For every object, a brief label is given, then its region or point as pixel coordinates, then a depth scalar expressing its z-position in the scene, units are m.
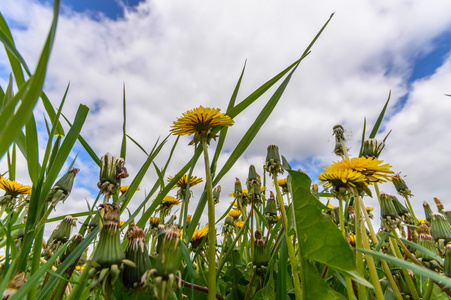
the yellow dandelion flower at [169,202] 0.37
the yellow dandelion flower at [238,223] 0.51
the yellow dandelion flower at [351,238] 0.31
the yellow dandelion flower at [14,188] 0.37
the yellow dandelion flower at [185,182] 0.35
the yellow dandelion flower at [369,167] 0.19
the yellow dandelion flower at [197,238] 0.31
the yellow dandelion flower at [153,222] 0.42
